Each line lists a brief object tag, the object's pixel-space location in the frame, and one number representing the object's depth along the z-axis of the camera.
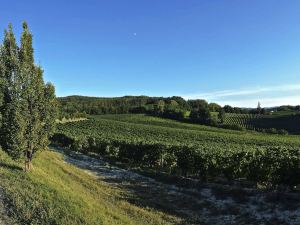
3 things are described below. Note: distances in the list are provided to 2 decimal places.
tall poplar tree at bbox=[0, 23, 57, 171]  14.59
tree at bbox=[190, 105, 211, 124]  83.05
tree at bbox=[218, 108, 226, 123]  83.64
